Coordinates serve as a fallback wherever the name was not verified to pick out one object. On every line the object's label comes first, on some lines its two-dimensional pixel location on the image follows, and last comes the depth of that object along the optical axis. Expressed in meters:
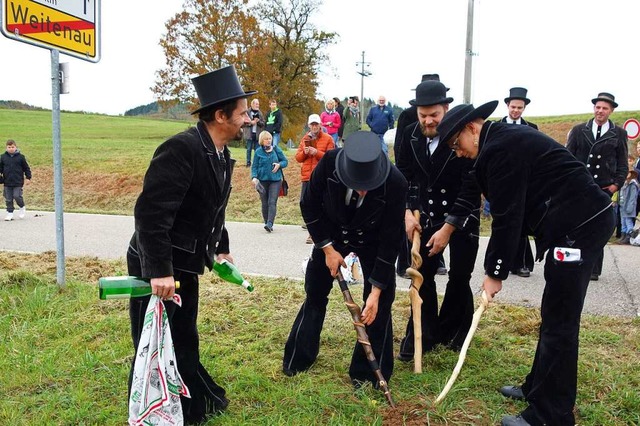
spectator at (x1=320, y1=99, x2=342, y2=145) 14.94
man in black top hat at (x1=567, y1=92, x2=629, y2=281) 6.75
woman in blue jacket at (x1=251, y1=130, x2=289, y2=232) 10.48
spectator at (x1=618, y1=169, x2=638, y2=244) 9.80
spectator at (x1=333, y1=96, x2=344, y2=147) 14.99
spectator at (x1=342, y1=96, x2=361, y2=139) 14.44
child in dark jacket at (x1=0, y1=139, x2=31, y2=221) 12.81
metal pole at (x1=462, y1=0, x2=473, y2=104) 12.12
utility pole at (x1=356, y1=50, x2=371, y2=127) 46.00
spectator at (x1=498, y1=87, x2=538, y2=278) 6.65
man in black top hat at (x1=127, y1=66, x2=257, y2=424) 2.91
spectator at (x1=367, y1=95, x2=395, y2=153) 13.62
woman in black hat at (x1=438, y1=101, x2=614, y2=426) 3.16
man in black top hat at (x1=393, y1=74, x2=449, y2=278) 5.86
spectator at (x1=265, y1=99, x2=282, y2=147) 15.53
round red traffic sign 12.77
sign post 4.96
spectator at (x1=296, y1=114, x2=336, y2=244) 9.69
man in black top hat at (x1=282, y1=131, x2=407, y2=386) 3.54
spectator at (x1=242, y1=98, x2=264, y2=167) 15.75
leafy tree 33.81
